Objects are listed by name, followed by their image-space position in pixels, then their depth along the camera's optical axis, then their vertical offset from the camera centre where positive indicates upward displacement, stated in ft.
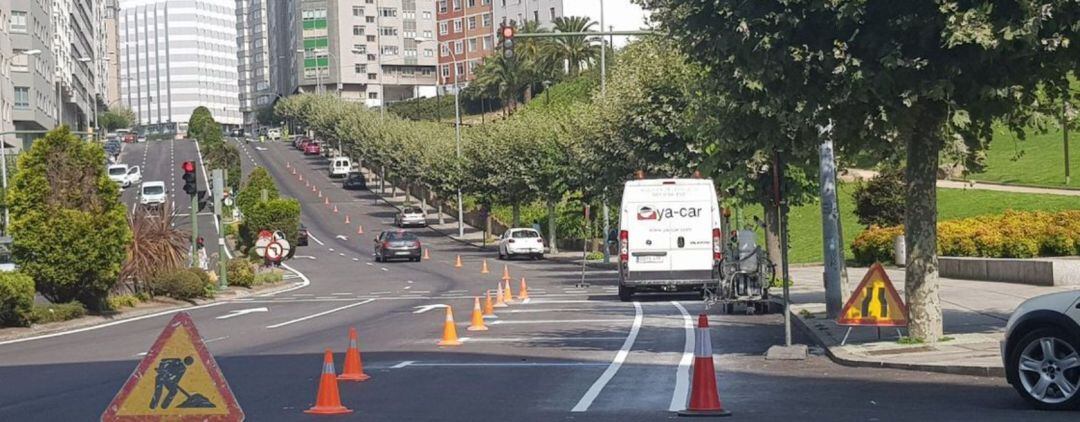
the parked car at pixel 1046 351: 36.96 -3.65
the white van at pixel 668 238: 99.71 -1.11
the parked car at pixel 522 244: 201.67 -2.39
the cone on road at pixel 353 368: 51.01 -4.85
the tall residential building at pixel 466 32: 501.97 +69.85
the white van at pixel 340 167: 400.88 +18.06
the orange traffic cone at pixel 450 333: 68.33 -4.98
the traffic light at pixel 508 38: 113.80 +14.98
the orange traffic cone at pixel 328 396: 41.24 -4.71
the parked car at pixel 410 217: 278.05 +2.43
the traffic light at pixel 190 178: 126.06 +5.09
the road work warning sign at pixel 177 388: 32.04 -3.37
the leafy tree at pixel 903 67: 48.44 +5.29
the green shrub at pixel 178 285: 118.21 -3.93
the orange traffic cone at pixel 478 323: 77.61 -5.15
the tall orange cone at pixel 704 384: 38.70 -4.41
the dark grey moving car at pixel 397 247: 197.57 -2.30
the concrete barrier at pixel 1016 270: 90.22 -3.93
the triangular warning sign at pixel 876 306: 57.00 -3.54
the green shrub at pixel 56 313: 93.04 -4.76
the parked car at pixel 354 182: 373.61 +12.83
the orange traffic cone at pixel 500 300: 103.35 -5.22
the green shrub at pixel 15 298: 87.35 -3.47
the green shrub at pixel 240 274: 141.79 -3.91
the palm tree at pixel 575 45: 355.77 +45.75
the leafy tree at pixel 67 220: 95.61 +1.32
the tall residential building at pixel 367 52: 601.21 +75.16
